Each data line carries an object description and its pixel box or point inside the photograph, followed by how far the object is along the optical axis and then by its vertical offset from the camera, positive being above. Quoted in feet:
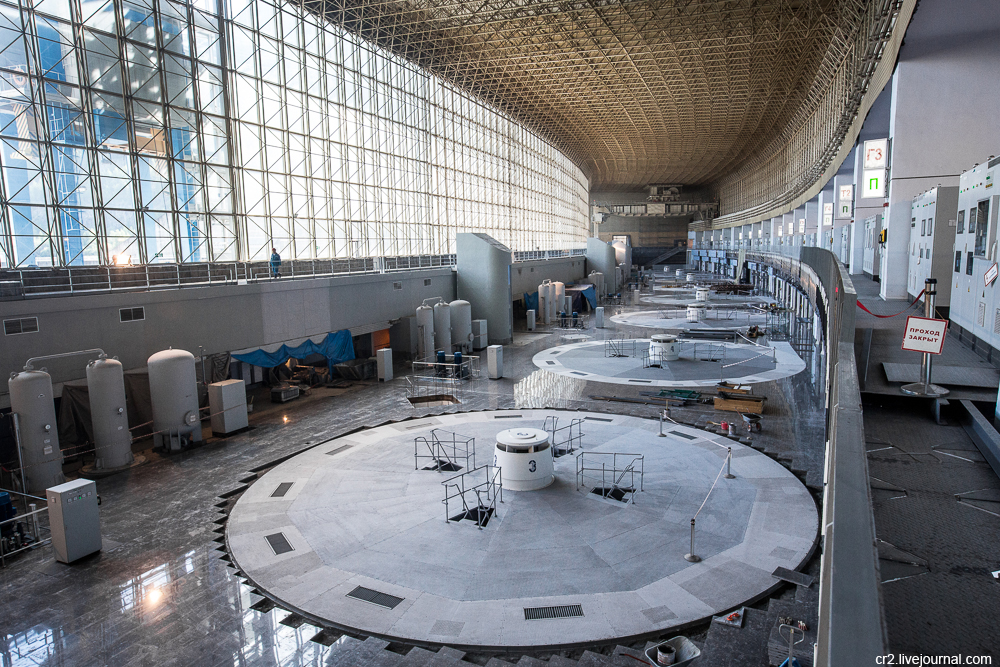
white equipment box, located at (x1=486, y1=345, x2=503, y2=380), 82.94 -14.63
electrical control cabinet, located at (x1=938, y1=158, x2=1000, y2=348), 28.81 -0.48
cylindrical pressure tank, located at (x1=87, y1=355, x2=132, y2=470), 50.01 -12.20
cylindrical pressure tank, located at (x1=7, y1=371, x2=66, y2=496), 44.60 -11.95
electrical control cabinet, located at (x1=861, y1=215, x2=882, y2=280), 85.50 -0.30
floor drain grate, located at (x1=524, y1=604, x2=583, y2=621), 28.53 -16.86
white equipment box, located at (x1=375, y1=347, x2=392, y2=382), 84.12 -14.80
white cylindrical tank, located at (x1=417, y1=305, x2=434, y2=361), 92.73 -11.38
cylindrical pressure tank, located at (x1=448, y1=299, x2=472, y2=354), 101.50 -11.50
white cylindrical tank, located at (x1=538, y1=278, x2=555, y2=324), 141.59 -10.85
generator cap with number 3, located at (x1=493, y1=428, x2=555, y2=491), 43.09 -14.74
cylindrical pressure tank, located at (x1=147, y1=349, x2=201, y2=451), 55.06 -12.33
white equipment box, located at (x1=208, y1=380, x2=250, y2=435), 59.62 -14.36
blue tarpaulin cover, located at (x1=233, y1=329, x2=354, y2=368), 71.92 -11.67
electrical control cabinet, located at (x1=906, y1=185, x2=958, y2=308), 45.27 +0.77
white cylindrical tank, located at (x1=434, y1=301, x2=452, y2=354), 95.96 -11.14
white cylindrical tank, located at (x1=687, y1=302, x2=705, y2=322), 132.77 -13.50
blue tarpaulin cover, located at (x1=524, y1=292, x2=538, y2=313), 145.79 -11.36
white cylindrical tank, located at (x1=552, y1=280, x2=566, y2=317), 146.00 -9.92
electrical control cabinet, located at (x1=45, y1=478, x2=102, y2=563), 34.19 -14.53
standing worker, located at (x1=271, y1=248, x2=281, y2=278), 77.03 -0.26
